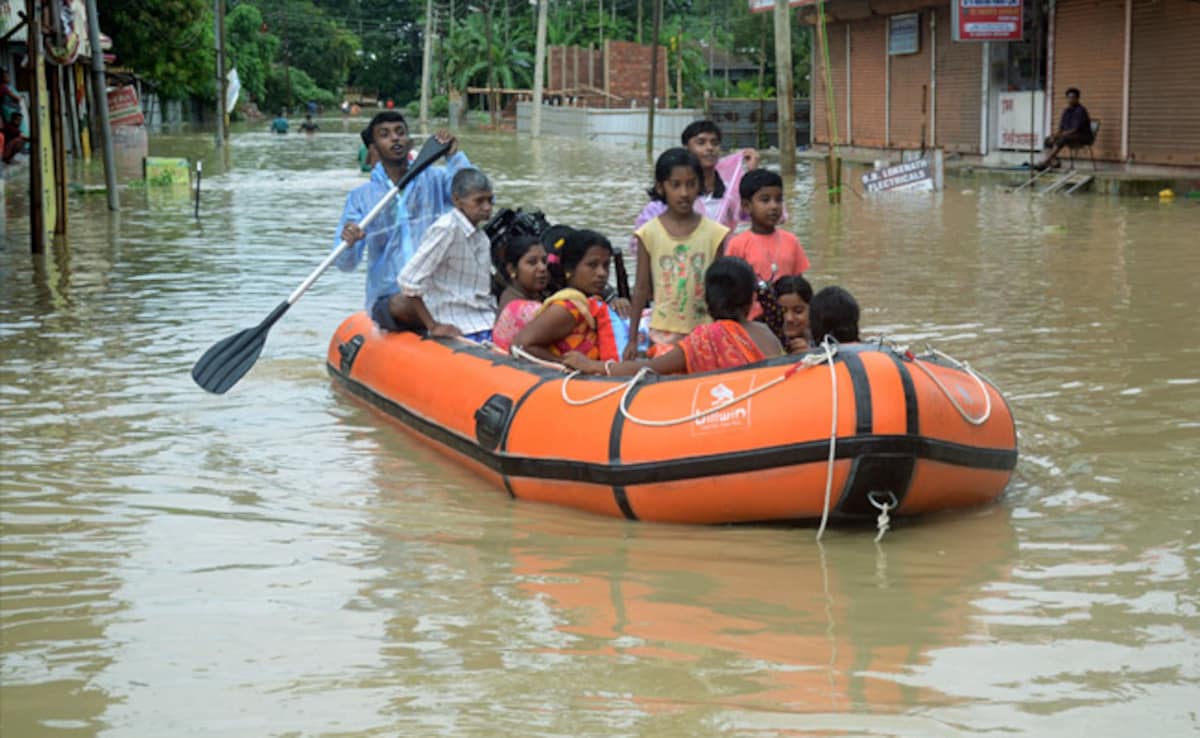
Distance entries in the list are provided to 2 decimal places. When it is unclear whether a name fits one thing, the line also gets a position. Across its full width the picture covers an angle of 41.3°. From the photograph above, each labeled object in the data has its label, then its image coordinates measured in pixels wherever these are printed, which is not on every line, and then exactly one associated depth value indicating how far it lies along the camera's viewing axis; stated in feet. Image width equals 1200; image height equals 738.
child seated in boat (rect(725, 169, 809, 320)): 24.62
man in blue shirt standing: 28.43
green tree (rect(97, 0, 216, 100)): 129.08
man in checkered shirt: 25.40
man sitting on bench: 74.69
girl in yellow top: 23.34
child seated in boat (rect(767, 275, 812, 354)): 23.54
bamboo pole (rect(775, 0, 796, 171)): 79.05
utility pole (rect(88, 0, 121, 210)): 62.59
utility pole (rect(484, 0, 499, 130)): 201.57
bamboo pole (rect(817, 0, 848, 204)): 69.72
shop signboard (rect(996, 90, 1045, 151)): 84.38
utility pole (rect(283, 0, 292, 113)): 268.95
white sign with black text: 73.46
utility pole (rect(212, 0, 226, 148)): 145.19
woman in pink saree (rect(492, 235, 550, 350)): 25.16
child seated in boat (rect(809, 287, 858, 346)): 20.86
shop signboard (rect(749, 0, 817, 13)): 104.56
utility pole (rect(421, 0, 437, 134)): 228.43
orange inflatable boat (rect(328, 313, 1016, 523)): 18.89
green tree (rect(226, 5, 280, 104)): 232.12
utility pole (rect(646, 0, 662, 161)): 121.70
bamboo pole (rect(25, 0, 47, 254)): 48.73
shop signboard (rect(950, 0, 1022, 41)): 80.28
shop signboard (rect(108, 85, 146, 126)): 117.08
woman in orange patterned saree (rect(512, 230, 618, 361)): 23.35
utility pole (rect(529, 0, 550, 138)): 165.89
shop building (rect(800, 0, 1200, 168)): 71.82
